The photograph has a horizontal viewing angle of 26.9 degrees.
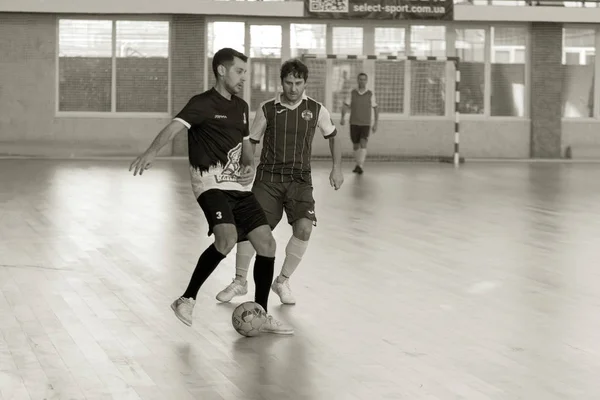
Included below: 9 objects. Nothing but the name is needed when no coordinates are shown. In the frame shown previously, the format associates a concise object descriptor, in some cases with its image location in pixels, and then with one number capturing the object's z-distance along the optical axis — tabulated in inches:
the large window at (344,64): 1200.8
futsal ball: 300.2
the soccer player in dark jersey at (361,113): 989.2
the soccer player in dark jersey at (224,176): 308.5
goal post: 1199.6
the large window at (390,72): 1206.3
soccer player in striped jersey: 360.5
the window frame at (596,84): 1241.4
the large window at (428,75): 1213.1
